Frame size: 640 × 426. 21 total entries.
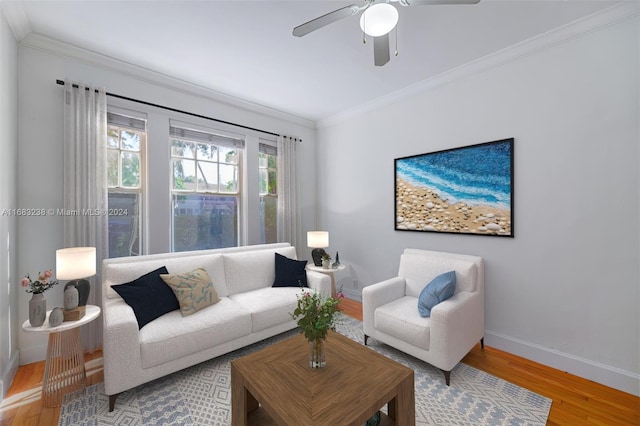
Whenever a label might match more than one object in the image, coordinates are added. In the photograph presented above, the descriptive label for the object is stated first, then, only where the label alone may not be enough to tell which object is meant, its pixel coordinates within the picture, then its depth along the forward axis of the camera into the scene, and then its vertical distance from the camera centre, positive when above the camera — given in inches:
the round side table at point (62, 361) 75.5 -43.6
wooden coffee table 50.0 -36.8
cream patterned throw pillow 93.9 -27.8
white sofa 74.3 -35.7
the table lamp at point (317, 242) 149.4 -16.5
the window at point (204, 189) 133.0 +13.6
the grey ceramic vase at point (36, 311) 75.9 -27.2
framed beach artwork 104.3 +9.4
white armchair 84.1 -36.5
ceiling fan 58.6 +45.4
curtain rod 110.2 +49.9
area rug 70.2 -54.5
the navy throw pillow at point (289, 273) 126.3 -28.8
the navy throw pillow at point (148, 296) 86.0 -27.7
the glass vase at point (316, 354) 62.0 -33.2
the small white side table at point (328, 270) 139.5 -30.2
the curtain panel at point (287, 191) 165.5 +13.9
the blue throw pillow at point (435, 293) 91.4 -28.5
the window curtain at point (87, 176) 100.1 +15.2
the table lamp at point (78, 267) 80.8 -16.1
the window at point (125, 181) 114.5 +15.2
